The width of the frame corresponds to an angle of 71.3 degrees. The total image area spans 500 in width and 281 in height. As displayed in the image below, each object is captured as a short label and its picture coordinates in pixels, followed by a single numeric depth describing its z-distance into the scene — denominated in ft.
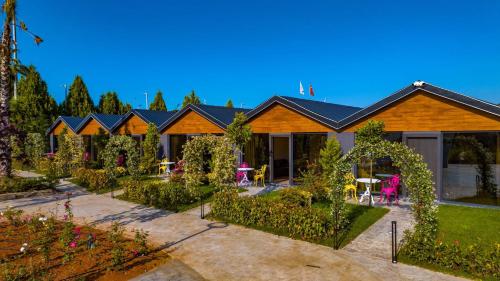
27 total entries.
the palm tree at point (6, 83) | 42.86
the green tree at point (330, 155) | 51.98
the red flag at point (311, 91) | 85.92
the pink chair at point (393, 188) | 43.98
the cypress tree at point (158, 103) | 165.37
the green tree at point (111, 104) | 164.35
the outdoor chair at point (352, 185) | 47.08
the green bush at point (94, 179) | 60.13
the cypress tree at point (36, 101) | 129.18
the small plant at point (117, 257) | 25.57
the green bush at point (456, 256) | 23.75
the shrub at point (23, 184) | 55.31
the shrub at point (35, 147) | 92.55
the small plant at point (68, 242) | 26.67
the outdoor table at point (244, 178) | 61.17
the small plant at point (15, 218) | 36.60
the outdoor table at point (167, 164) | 74.18
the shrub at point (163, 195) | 46.91
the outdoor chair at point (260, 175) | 60.75
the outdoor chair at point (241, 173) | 62.35
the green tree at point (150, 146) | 78.12
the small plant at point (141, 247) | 28.37
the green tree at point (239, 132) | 57.98
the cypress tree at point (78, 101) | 152.46
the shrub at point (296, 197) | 39.96
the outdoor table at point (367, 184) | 45.79
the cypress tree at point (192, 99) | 153.58
